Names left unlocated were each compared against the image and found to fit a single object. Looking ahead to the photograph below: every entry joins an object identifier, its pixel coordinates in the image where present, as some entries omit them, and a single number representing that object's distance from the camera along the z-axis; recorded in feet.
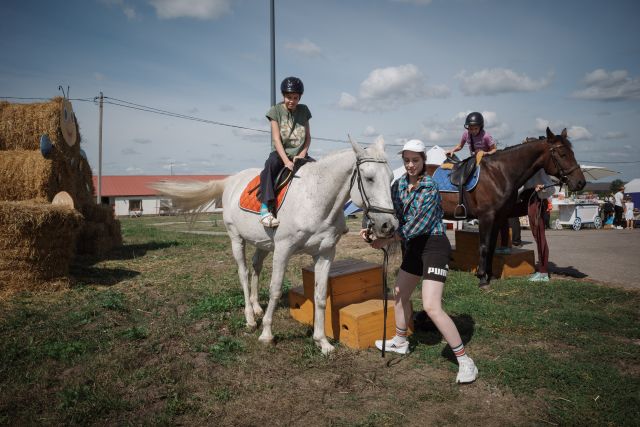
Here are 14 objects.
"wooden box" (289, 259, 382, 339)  14.93
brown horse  21.94
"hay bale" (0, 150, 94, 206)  27.02
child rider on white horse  13.80
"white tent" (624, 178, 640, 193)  103.15
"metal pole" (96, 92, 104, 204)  75.18
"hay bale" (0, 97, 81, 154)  29.43
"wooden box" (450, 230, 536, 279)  24.79
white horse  11.50
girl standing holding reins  11.12
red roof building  154.30
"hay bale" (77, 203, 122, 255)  34.47
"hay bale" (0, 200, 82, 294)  21.35
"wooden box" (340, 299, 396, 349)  13.85
